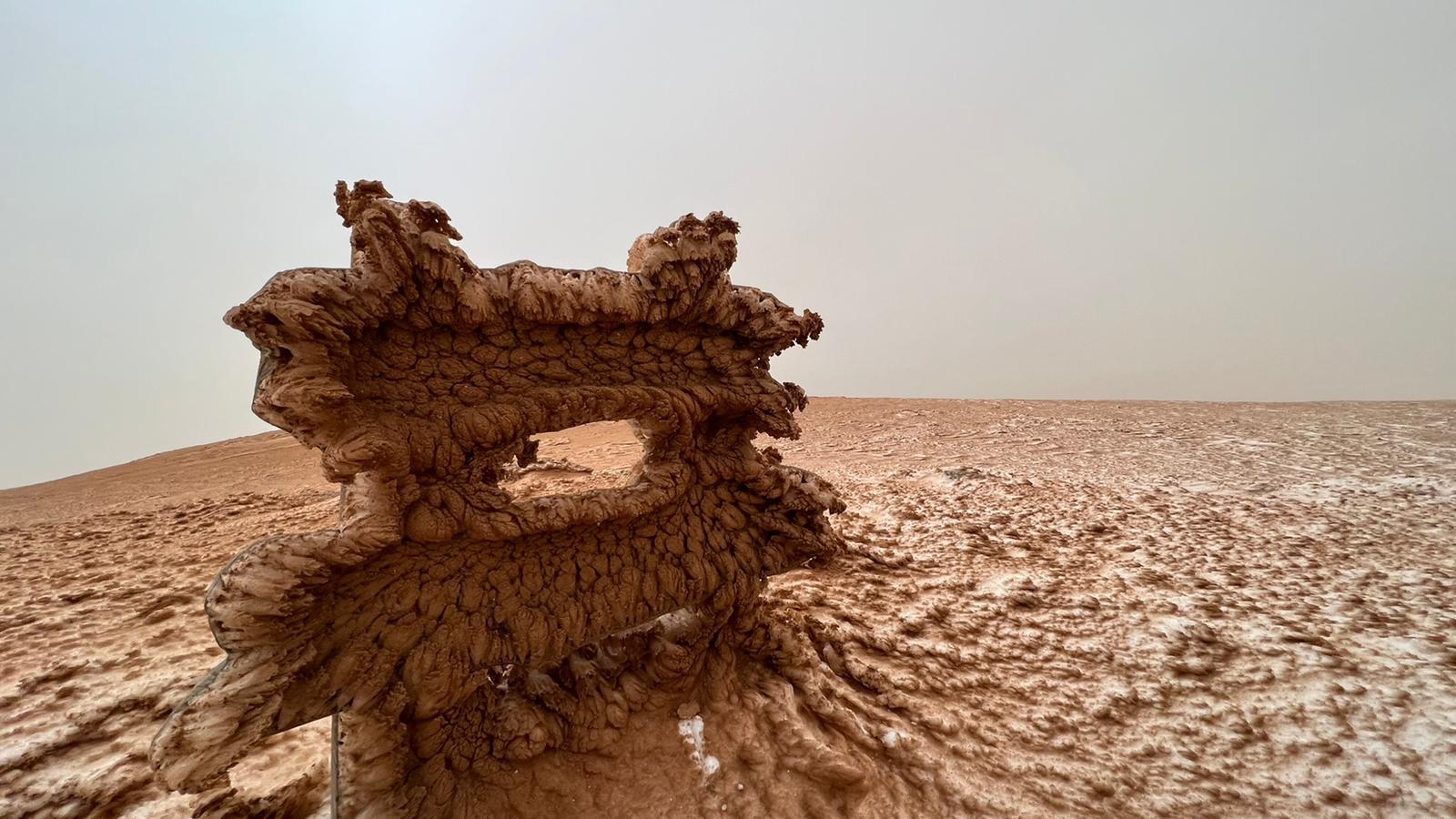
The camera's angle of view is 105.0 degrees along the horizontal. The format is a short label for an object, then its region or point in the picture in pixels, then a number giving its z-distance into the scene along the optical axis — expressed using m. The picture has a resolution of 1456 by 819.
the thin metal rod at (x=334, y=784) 1.75
